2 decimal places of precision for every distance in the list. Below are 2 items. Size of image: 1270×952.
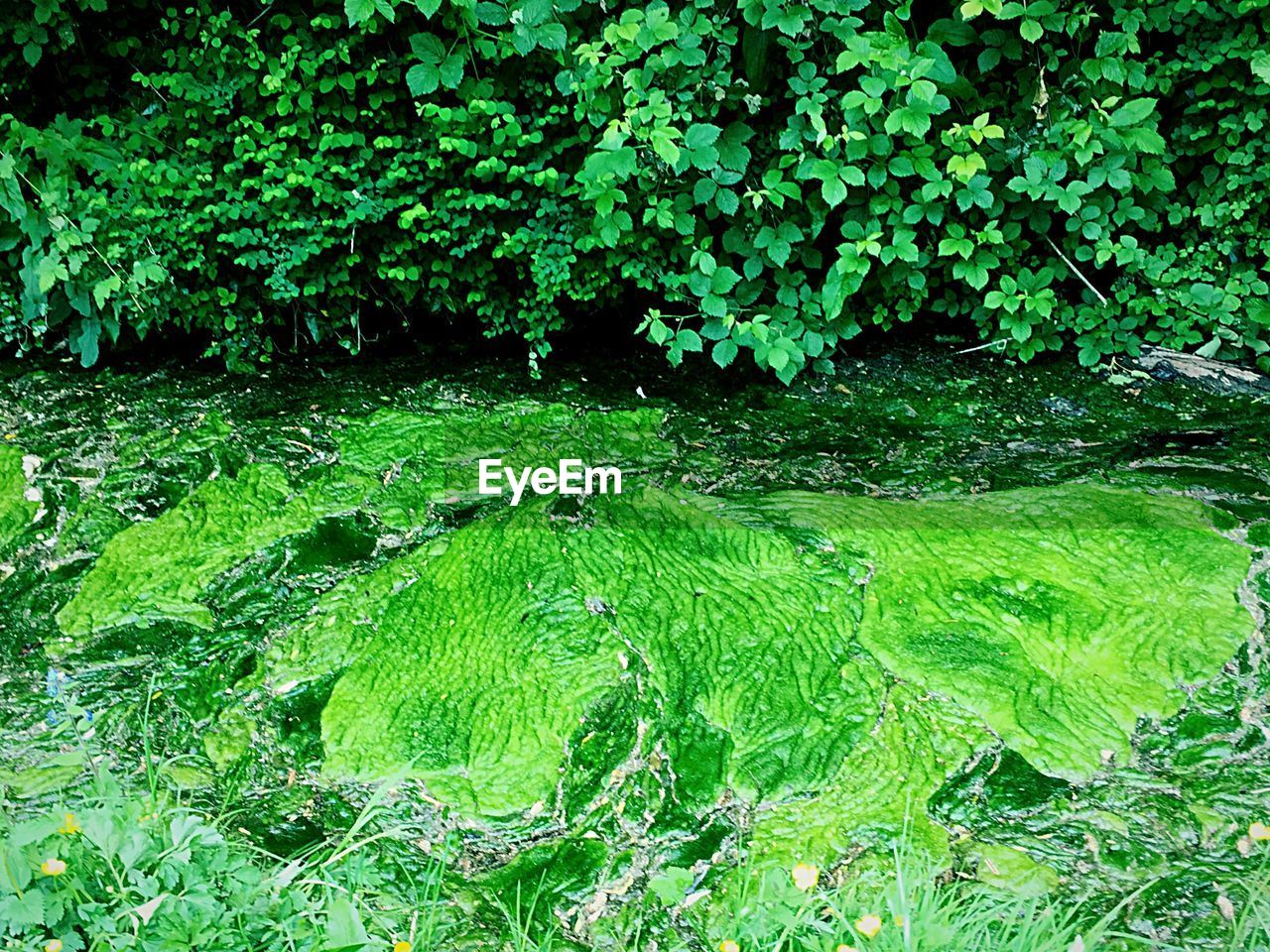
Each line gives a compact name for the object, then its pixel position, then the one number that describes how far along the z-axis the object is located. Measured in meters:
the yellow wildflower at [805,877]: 1.99
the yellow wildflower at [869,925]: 1.72
